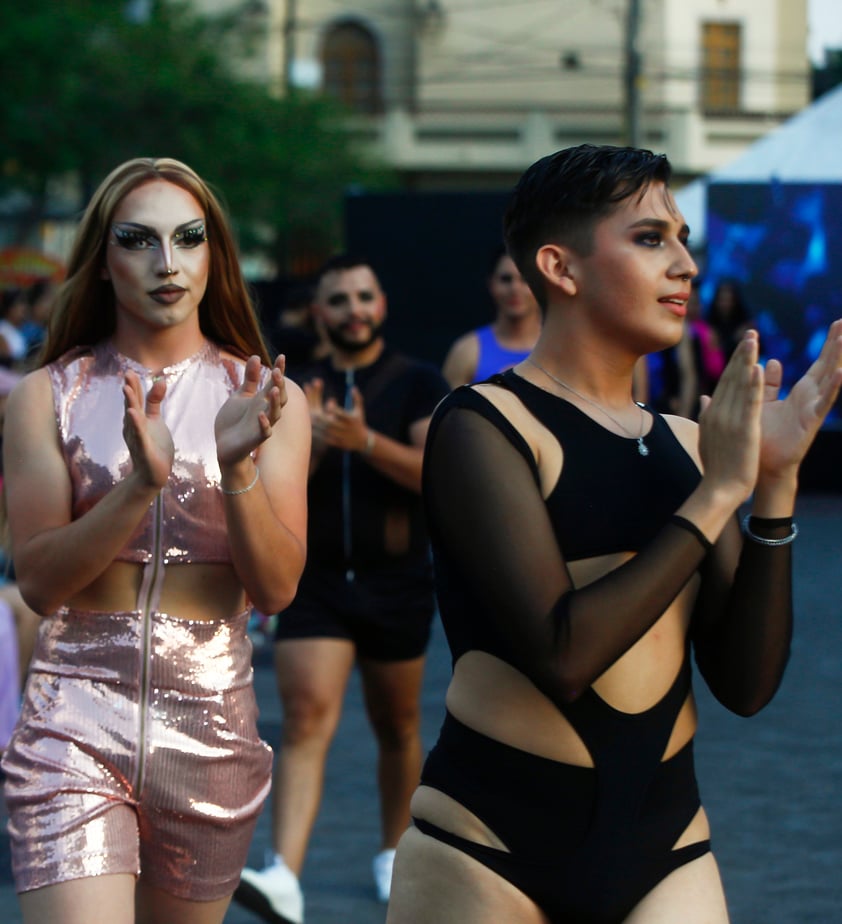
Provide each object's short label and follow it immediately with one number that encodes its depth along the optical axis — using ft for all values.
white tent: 54.54
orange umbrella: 102.73
